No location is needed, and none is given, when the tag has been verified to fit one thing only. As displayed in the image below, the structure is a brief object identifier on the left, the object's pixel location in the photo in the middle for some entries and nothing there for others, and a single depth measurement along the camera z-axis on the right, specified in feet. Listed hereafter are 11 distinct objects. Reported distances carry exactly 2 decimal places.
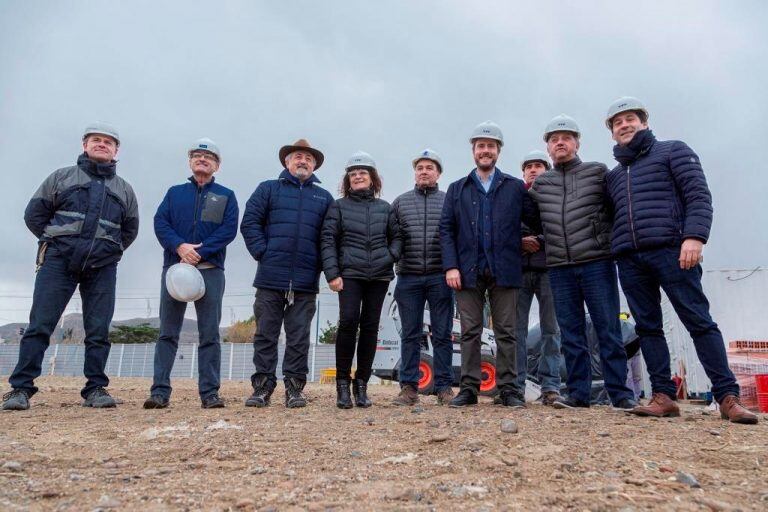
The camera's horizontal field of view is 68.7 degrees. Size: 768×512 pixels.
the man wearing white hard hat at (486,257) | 14.49
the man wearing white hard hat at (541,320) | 16.93
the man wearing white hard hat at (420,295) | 16.38
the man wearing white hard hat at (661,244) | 11.65
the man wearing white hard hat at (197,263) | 14.79
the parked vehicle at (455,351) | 25.29
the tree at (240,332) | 115.85
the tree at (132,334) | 109.70
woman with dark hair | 14.93
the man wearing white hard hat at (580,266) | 13.82
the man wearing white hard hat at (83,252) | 14.83
